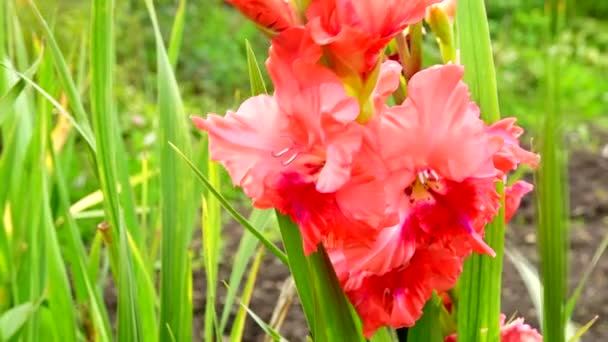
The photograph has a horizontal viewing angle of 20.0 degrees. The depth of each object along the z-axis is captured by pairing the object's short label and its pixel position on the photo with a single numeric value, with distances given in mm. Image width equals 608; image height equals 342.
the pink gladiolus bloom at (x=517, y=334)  1003
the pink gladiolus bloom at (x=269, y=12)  850
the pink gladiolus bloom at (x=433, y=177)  877
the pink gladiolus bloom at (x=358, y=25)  846
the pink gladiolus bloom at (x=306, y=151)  845
